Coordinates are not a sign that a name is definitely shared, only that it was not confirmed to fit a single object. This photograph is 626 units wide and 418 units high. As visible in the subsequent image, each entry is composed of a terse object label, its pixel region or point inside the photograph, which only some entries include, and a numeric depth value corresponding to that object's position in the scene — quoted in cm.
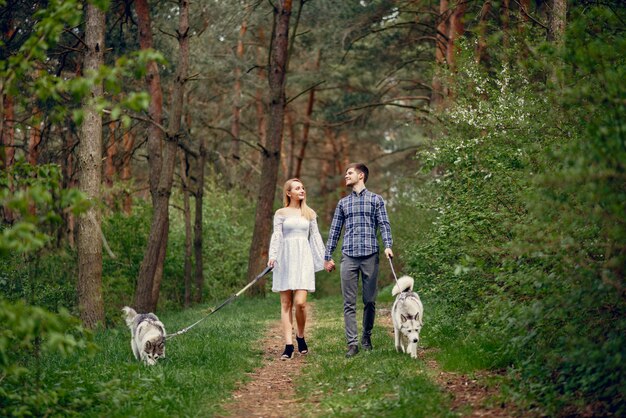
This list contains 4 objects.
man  997
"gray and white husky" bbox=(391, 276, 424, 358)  900
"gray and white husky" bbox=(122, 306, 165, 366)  882
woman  1030
